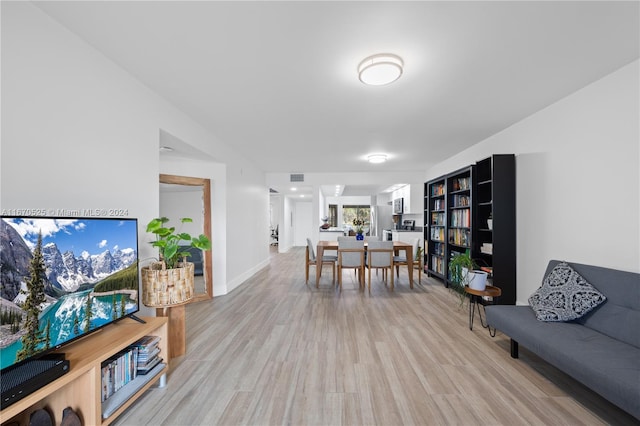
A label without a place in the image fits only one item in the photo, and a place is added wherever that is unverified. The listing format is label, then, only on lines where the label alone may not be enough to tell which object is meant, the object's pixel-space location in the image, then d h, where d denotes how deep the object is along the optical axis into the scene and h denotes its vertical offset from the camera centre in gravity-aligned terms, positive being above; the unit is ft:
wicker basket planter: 7.00 -2.02
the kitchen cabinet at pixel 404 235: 23.22 -2.23
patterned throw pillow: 6.97 -2.47
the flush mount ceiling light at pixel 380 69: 6.54 +3.64
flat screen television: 3.76 -1.18
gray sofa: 4.80 -3.09
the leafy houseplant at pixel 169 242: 6.84 -0.86
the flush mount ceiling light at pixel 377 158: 16.31 +3.33
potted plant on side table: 9.48 -2.44
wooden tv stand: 4.07 -2.89
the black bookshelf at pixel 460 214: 12.78 -0.21
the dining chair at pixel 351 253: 15.34 -2.54
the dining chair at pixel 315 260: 16.43 -3.20
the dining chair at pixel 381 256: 15.17 -2.67
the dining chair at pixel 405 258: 16.41 -3.22
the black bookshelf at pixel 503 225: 11.21 -0.67
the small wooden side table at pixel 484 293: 9.29 -2.99
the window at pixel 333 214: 38.65 -0.49
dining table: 15.79 -2.43
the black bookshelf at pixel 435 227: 16.81 -1.18
